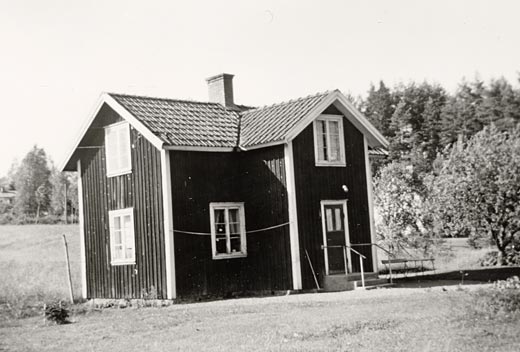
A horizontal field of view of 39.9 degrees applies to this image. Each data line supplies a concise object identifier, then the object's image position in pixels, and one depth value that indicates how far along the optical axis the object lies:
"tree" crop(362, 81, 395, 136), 75.88
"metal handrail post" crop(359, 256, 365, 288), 21.46
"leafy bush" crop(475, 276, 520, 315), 13.12
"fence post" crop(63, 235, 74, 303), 23.64
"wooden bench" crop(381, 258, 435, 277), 27.85
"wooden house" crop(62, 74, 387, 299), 22.05
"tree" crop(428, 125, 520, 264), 30.41
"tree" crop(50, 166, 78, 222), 79.36
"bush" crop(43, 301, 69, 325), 17.06
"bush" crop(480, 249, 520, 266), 30.20
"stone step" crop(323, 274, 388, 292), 22.08
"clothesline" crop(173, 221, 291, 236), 22.05
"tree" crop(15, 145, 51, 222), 84.71
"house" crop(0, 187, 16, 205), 120.62
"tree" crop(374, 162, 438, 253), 38.81
